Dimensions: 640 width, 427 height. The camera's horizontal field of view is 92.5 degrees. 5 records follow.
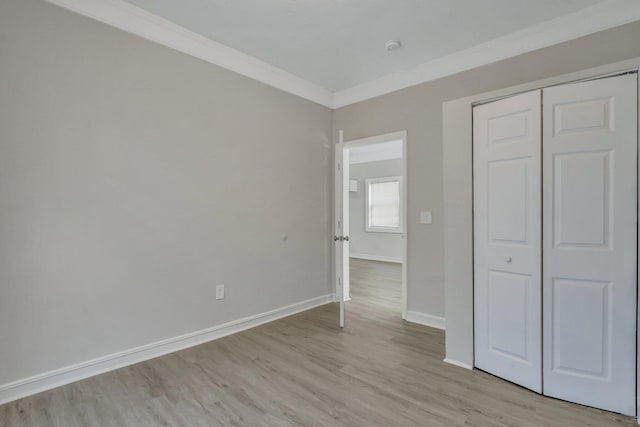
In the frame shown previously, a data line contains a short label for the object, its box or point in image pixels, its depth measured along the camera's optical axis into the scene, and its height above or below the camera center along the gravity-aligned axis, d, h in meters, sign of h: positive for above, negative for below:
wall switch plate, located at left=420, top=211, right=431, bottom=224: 3.42 -0.04
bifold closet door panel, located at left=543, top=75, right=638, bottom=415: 1.83 -0.18
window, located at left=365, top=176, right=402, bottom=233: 7.65 +0.22
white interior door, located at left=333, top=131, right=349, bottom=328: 3.23 -0.24
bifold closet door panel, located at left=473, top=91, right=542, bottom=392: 2.10 -0.18
